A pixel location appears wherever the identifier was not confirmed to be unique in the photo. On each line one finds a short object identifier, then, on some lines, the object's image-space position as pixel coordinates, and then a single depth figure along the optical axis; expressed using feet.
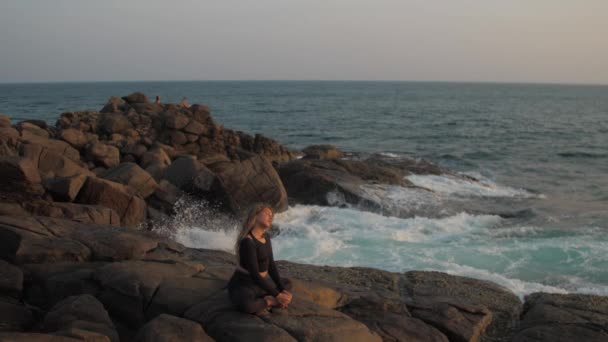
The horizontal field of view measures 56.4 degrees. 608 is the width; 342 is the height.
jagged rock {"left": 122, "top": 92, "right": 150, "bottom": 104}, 98.27
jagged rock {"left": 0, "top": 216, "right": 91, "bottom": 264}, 29.84
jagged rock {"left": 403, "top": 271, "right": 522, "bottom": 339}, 28.68
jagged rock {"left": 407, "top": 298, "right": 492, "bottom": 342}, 26.43
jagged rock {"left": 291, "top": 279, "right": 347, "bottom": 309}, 26.07
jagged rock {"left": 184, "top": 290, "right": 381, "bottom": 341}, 21.07
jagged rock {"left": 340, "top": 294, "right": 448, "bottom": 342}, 24.75
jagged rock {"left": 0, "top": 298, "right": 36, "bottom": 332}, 22.82
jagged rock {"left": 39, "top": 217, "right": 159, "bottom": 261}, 31.30
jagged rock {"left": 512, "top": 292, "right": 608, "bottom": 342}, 26.37
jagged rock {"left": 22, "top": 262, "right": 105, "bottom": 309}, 26.71
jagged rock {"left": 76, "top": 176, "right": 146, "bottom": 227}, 44.83
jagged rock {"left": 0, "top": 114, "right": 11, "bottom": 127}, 66.39
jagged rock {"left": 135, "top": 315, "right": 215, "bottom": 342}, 20.42
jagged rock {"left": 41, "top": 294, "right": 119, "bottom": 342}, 21.07
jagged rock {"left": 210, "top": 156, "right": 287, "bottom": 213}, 55.88
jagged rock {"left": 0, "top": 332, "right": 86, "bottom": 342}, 18.79
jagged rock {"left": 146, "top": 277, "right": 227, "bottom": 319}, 23.97
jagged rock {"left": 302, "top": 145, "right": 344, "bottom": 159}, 91.25
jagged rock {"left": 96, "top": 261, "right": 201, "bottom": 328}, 24.93
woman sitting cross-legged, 22.27
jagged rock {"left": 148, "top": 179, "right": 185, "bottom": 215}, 53.26
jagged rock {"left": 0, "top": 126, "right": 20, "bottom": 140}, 59.52
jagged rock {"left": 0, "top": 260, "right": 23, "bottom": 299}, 26.30
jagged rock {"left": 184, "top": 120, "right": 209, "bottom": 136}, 82.69
